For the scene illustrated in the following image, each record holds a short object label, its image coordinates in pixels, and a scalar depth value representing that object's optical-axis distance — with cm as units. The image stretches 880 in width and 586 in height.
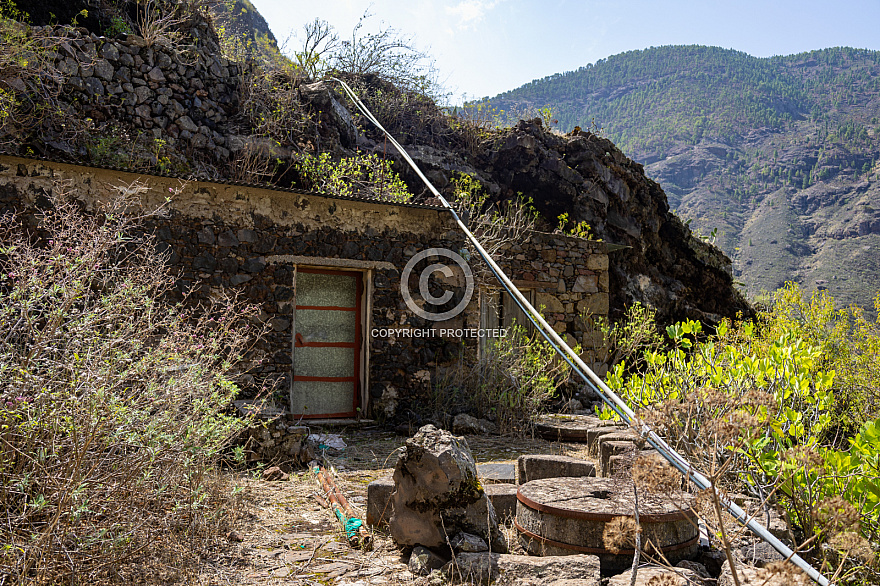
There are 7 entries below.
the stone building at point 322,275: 593
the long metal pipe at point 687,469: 207
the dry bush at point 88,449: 224
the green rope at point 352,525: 336
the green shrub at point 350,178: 827
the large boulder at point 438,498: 300
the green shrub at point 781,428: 192
